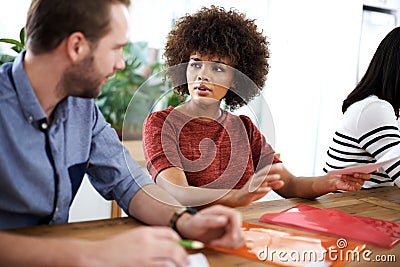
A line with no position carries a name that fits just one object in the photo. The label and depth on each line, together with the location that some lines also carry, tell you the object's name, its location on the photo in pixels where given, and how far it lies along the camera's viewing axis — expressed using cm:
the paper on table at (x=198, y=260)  95
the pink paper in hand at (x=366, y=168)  152
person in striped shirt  195
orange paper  102
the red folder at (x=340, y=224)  120
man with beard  103
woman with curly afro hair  153
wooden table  102
